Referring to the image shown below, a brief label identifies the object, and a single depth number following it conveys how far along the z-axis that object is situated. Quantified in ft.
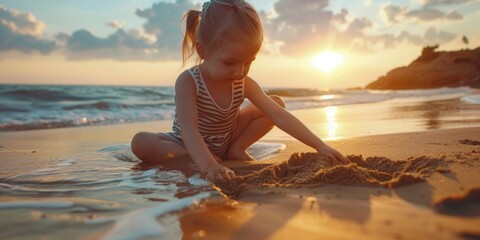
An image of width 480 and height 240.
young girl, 2.10
